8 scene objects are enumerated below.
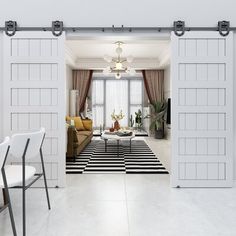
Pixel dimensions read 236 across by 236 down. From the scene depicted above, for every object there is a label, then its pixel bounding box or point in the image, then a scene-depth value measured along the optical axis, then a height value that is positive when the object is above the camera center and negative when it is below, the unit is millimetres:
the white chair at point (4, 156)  1912 -264
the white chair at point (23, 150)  2324 -283
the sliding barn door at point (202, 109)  3732 +116
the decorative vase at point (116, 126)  7530 -220
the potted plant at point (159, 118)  9281 -8
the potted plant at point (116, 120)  7535 -77
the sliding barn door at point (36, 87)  3727 +399
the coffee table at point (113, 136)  6632 -445
